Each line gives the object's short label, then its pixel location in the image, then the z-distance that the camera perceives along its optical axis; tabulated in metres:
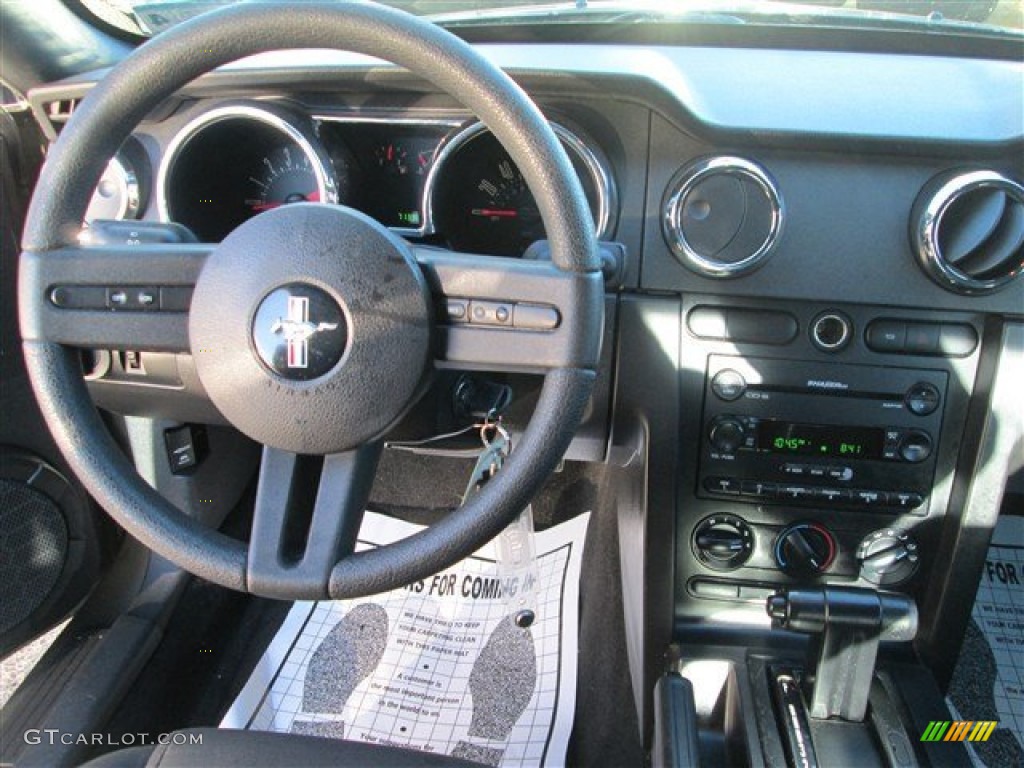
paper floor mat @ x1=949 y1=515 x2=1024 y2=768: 1.47
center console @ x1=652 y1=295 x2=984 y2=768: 1.20
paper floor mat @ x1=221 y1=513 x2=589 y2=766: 1.48
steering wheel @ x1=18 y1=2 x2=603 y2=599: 0.84
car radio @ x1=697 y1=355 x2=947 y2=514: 1.29
